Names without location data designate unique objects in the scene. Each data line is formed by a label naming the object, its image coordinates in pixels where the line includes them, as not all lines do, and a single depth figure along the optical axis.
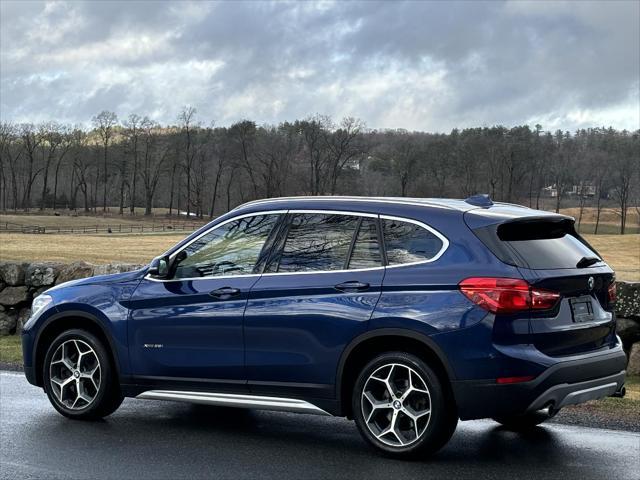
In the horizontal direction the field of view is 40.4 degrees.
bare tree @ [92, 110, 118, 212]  132.26
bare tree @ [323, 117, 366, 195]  113.81
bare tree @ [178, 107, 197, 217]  122.53
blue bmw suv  5.55
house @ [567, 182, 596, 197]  131.00
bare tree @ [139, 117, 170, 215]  124.75
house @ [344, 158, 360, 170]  117.64
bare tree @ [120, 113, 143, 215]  132.12
